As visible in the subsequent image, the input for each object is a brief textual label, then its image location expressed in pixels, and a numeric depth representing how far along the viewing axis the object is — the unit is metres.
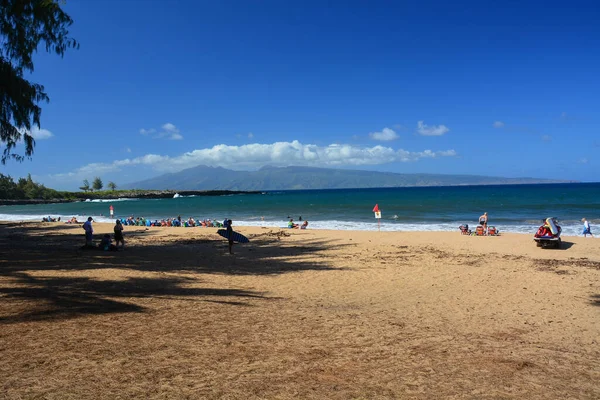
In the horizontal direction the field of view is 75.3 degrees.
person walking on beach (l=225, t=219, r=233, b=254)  15.56
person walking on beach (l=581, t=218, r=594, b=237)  21.54
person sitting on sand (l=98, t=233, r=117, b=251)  15.41
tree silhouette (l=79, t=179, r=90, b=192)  151.31
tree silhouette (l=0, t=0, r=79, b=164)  11.27
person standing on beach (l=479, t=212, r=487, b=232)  24.10
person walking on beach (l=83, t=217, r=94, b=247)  15.46
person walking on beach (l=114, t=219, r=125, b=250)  15.80
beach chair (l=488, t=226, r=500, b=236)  22.72
